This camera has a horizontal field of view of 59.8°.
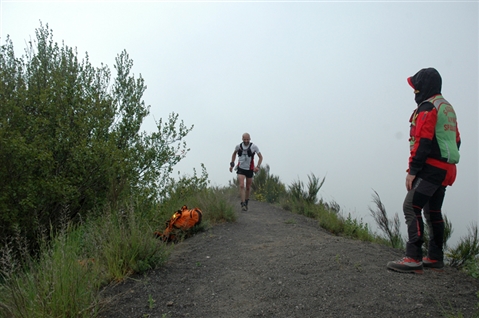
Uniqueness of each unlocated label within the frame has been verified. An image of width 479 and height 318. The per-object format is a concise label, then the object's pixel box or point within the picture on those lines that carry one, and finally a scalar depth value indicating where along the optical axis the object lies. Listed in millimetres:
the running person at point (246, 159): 9969
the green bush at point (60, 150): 6137
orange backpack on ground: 7234
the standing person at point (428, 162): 4293
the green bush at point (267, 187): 15219
